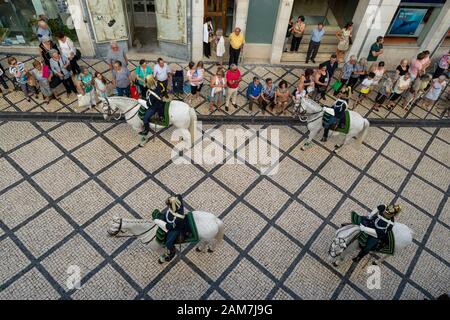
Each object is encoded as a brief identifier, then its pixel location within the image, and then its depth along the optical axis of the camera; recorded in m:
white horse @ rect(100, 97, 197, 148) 8.46
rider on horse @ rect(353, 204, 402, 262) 6.26
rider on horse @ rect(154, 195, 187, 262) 6.07
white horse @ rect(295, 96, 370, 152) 8.73
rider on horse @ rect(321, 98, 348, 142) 8.50
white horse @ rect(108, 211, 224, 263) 6.22
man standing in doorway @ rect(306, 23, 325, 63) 11.44
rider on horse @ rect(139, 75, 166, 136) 8.25
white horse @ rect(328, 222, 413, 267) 6.62
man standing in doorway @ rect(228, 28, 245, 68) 10.90
